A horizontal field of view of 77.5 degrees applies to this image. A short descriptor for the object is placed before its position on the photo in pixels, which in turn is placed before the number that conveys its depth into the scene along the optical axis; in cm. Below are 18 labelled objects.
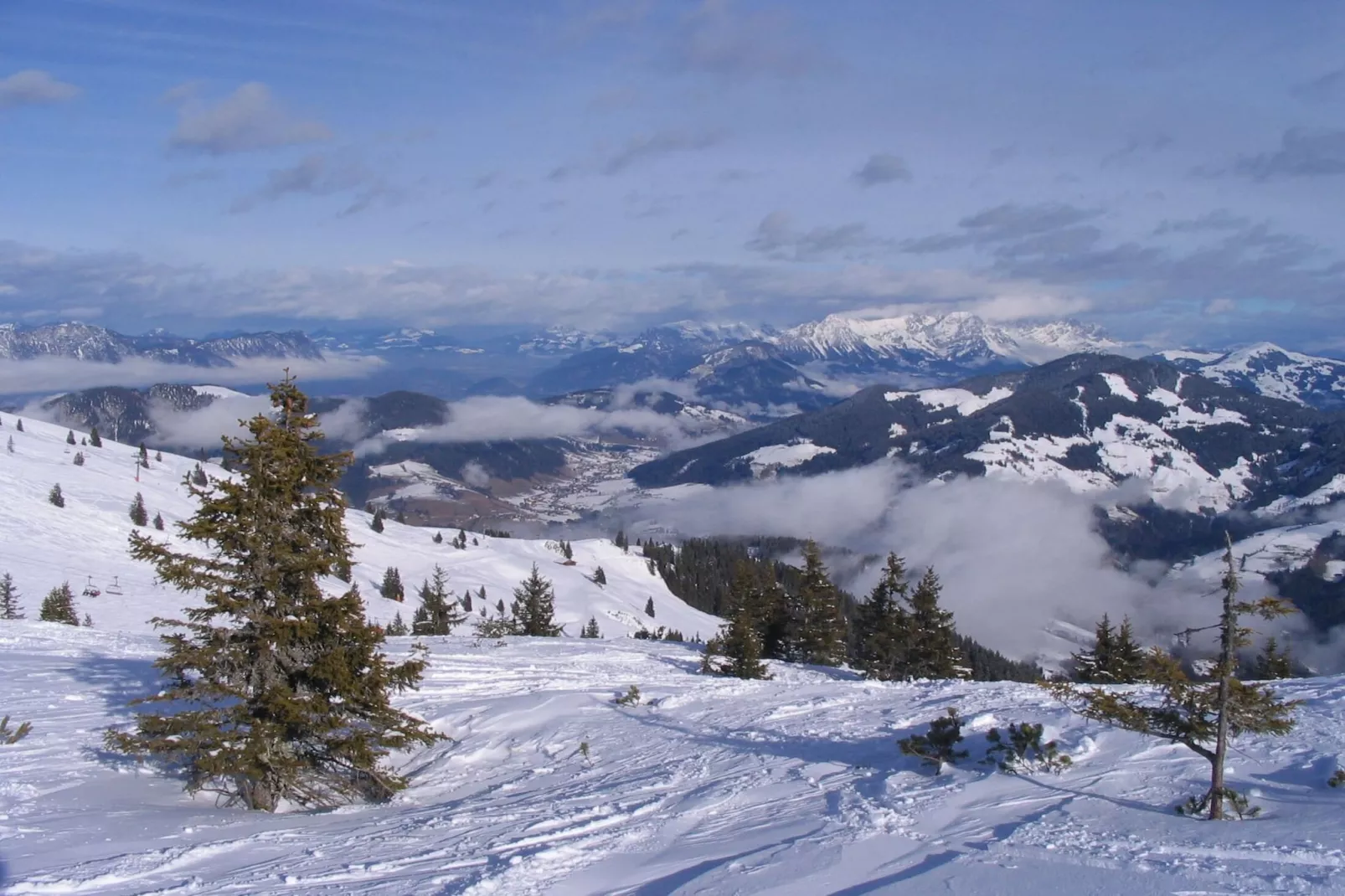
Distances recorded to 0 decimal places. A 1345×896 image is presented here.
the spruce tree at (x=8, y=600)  4806
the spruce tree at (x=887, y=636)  4262
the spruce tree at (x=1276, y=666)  4428
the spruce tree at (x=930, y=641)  4284
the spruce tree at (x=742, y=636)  3126
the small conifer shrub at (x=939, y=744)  1455
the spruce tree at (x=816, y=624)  4734
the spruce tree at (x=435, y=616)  5466
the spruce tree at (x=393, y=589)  8156
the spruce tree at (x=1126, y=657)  3650
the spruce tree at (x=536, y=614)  6116
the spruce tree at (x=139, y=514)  7986
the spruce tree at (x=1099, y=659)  3822
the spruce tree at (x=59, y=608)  4484
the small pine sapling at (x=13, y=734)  1689
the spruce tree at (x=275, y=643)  1396
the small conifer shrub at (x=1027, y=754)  1388
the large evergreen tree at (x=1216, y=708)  1090
